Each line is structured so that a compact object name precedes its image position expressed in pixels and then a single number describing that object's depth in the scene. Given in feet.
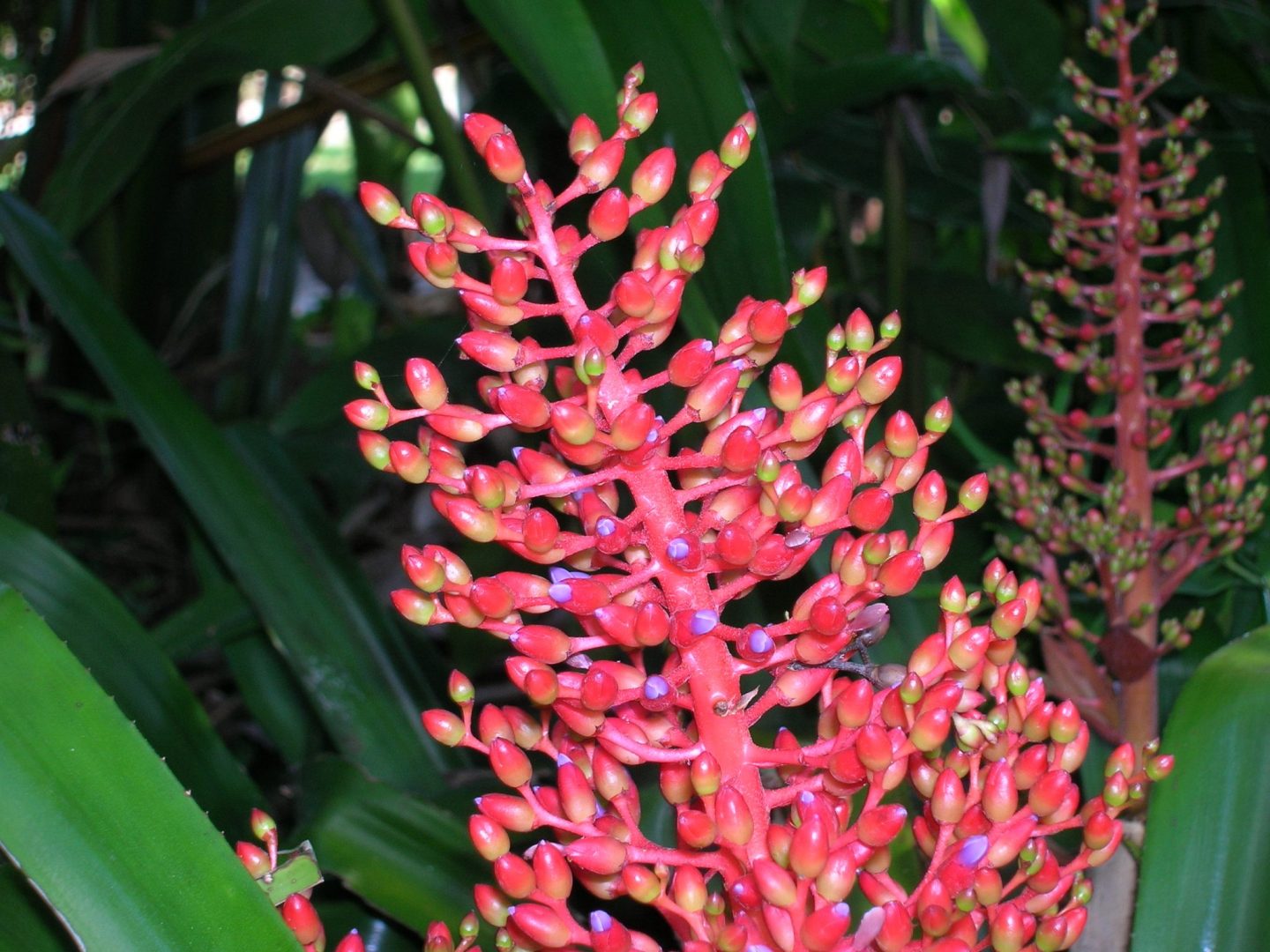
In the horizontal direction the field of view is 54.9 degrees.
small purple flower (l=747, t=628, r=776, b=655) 1.37
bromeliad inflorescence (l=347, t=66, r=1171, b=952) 1.35
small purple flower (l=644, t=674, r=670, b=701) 1.41
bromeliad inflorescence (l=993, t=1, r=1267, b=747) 2.36
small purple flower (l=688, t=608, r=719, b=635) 1.34
